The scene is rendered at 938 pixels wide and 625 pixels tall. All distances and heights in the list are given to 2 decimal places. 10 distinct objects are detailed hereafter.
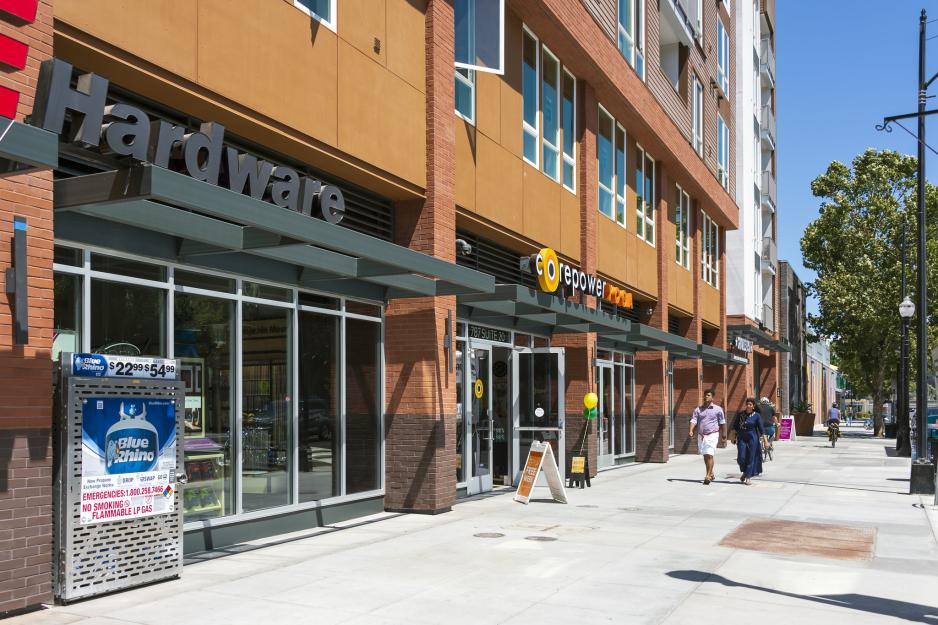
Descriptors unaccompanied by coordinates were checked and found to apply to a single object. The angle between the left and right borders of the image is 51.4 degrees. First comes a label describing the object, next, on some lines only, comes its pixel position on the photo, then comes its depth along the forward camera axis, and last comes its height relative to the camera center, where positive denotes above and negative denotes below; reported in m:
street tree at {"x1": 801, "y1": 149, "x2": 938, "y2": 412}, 50.72 +5.97
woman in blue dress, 20.64 -1.65
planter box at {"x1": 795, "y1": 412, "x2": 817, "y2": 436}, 56.06 -3.36
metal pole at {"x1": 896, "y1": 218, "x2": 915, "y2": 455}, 32.47 -0.80
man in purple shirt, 20.52 -1.36
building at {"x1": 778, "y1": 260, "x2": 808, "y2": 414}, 58.47 +1.94
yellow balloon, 19.83 -0.73
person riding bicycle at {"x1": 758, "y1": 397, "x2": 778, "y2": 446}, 30.38 -1.63
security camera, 15.84 +1.94
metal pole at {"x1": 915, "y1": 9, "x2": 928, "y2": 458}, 19.77 +1.31
